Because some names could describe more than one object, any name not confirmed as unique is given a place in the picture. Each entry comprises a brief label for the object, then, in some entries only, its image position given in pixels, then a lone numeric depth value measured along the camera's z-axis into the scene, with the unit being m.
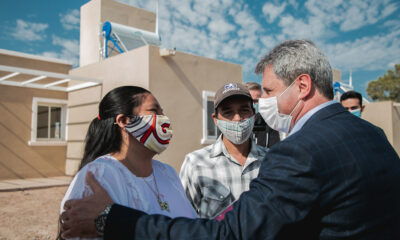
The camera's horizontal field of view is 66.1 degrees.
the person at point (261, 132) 3.58
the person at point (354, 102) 4.48
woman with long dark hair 1.82
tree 23.67
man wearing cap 2.16
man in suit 1.12
